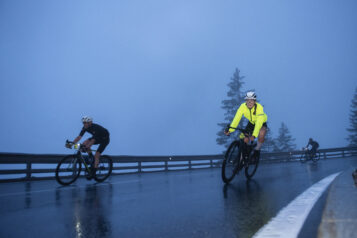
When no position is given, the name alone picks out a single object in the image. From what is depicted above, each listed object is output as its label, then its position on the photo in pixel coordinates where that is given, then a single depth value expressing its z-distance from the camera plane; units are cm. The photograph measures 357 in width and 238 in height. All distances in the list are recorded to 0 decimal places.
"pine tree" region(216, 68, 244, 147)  3469
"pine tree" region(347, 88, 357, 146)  4541
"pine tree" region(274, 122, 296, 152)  4928
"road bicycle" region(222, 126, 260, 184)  701
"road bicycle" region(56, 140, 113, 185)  923
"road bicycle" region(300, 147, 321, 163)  2233
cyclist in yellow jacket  723
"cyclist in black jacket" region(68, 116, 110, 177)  969
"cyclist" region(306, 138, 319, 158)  2261
